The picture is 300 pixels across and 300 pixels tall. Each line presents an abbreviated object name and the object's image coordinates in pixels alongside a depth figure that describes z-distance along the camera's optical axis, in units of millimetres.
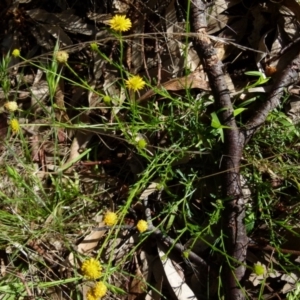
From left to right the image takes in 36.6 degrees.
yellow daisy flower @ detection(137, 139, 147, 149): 436
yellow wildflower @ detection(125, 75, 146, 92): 439
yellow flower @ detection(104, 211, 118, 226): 432
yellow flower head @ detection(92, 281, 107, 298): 428
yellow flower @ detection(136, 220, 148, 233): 435
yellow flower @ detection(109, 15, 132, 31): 425
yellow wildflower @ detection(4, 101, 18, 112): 469
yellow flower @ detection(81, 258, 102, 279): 428
